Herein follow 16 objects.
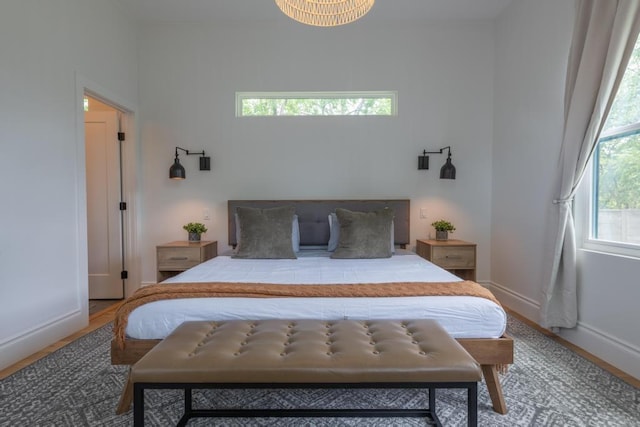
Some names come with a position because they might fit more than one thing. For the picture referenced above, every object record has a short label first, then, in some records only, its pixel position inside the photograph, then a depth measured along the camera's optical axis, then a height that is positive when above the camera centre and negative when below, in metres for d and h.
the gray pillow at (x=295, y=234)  3.24 -0.32
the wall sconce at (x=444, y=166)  3.65 +0.40
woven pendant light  2.06 +1.27
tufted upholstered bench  1.24 -0.62
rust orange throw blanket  1.80 -0.50
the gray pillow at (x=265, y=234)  3.04 -0.30
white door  3.70 +0.01
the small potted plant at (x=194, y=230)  3.62 -0.31
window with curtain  2.15 +0.20
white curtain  2.06 +0.66
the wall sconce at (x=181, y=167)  3.66 +0.41
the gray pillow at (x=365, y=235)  3.02 -0.31
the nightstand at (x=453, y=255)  3.38 -0.55
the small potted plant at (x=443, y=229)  3.62 -0.30
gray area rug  1.64 -1.09
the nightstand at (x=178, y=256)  3.34 -0.55
